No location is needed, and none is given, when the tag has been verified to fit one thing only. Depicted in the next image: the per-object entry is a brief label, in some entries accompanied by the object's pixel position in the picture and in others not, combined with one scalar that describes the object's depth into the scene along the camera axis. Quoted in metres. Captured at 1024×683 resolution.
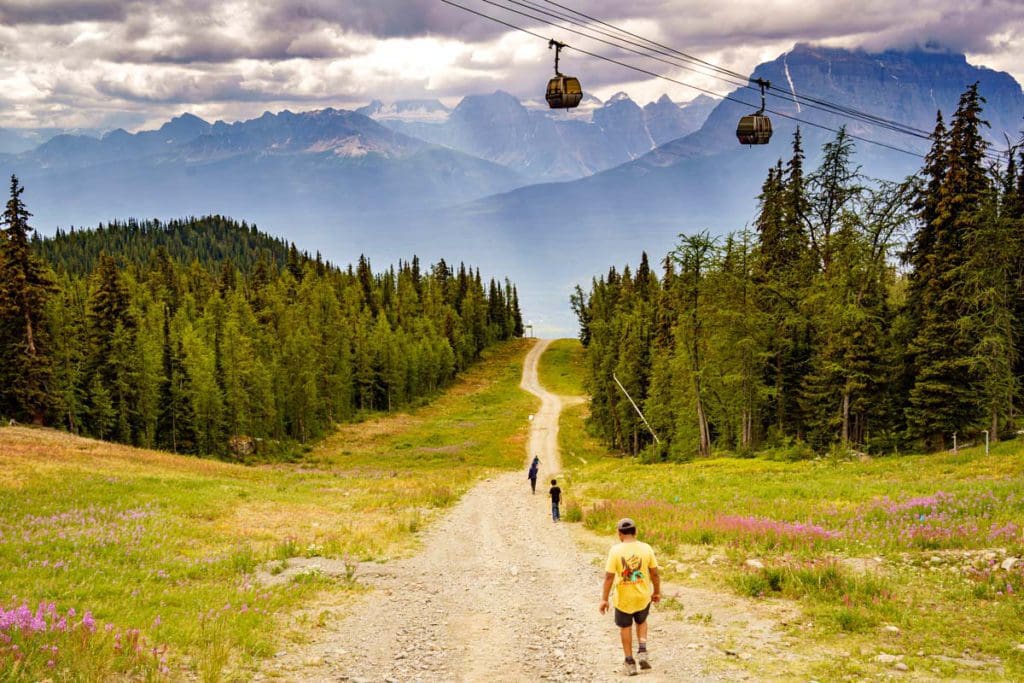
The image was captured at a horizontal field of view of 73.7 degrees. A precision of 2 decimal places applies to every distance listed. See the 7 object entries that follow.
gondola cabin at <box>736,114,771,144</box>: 28.55
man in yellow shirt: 10.32
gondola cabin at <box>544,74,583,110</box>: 23.61
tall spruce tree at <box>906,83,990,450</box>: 36.44
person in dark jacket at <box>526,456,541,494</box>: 35.81
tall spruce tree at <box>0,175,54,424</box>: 49.44
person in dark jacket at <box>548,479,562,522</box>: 26.80
